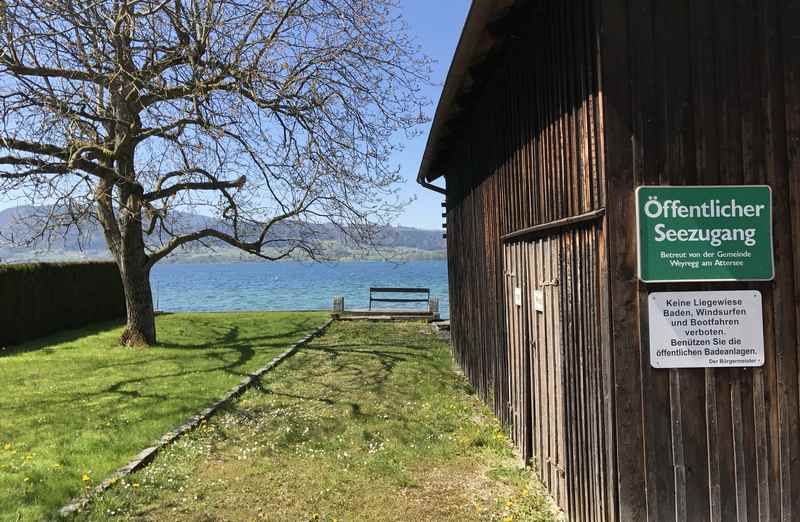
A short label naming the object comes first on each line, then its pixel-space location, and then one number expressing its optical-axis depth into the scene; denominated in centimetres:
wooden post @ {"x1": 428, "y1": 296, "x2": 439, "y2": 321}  1894
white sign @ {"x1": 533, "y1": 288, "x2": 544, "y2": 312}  488
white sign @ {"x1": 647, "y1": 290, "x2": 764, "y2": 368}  340
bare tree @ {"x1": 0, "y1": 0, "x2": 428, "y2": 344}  779
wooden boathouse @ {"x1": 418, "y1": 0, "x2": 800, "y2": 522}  337
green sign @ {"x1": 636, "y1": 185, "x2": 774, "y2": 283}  338
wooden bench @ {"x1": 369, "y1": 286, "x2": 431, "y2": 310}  2102
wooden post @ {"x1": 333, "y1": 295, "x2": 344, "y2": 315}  1926
